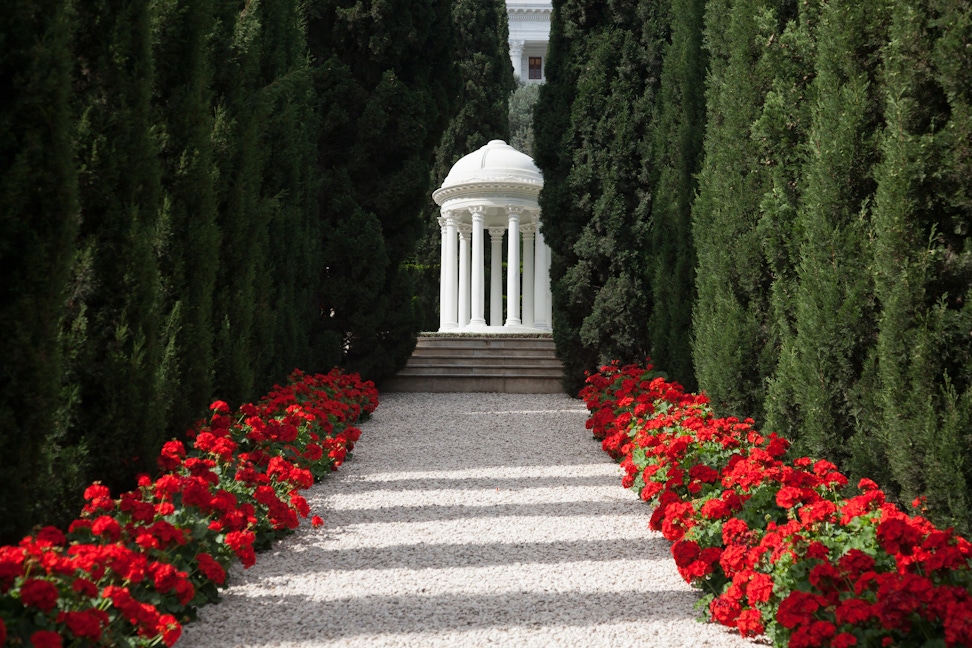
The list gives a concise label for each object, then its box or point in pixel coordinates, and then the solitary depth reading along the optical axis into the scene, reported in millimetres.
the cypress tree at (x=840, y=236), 4988
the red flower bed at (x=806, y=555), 3072
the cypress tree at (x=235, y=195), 7539
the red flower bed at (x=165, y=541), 2939
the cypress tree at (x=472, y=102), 26969
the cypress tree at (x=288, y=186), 9398
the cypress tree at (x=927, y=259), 4164
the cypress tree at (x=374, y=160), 12867
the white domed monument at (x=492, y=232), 20203
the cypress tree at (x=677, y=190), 9297
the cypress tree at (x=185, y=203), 6250
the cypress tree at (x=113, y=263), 4934
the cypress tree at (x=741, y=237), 6852
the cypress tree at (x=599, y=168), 11516
